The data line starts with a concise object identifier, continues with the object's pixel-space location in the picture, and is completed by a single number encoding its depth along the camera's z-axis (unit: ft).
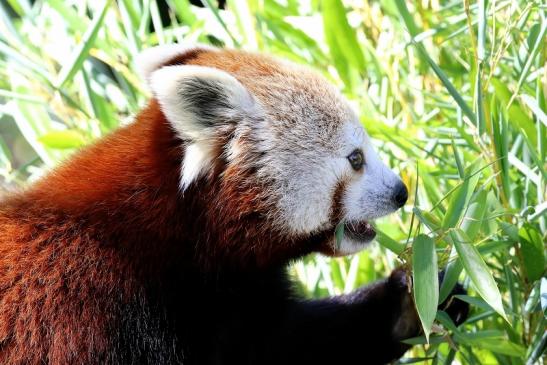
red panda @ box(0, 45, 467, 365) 15.85
